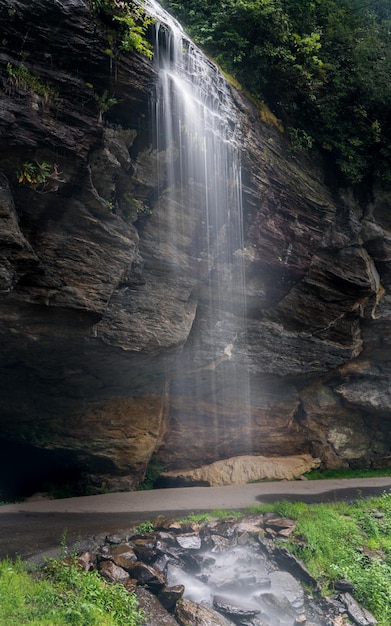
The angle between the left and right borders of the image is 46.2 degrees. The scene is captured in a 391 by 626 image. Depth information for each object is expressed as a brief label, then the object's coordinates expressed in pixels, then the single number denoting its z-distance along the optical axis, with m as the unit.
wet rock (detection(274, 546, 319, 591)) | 7.55
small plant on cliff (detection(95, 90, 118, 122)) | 7.94
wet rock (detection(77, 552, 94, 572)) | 6.68
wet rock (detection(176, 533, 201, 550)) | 7.90
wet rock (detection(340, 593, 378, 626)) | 6.88
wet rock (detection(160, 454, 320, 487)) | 13.12
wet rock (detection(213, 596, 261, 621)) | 6.50
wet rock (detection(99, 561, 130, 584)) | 6.58
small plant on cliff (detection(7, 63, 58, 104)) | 7.09
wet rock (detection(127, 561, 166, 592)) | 6.65
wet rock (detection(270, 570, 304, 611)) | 7.09
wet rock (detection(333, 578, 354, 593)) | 7.56
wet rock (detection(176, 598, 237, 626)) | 6.04
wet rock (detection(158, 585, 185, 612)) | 6.38
